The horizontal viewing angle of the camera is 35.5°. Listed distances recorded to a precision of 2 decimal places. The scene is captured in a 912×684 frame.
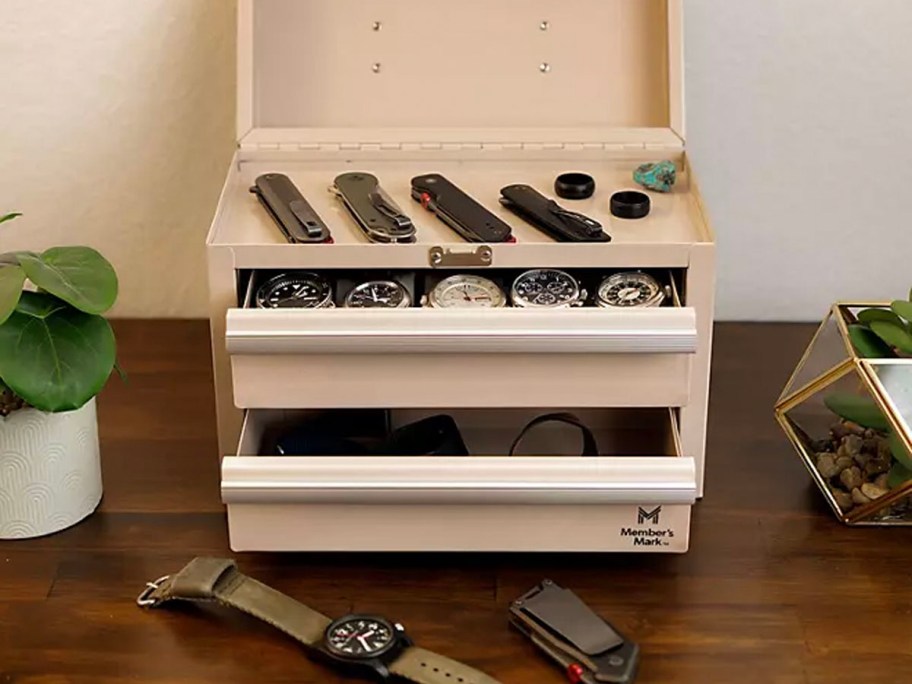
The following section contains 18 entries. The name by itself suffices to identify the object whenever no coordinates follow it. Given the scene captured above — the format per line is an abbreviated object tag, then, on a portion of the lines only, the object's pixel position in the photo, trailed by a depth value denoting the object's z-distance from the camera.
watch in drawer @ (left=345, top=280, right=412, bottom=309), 0.96
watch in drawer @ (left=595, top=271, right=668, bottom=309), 0.96
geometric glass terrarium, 0.94
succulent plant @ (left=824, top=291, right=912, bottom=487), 0.96
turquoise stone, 1.06
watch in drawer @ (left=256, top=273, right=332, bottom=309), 0.96
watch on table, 0.83
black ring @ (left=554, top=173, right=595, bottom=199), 1.05
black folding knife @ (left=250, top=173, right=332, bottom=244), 0.97
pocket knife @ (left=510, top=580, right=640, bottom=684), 0.83
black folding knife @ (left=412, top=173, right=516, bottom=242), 0.97
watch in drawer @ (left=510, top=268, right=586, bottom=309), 0.96
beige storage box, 0.90
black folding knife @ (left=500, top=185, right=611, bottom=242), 0.96
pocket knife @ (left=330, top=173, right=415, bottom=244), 0.97
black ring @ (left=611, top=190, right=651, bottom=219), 1.01
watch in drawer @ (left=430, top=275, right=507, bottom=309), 0.96
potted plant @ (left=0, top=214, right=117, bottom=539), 0.90
